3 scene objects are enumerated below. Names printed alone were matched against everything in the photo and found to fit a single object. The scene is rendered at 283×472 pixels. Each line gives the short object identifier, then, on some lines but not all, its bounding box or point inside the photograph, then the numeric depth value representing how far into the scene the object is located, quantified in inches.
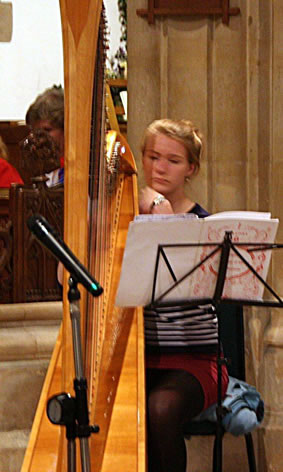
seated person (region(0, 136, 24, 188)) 362.9
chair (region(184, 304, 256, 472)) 263.0
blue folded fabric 229.8
